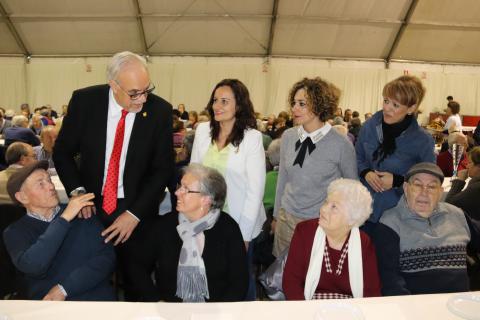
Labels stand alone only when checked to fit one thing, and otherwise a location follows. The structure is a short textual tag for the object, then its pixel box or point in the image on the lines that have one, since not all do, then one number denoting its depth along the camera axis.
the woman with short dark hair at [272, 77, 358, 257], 2.27
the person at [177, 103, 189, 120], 10.82
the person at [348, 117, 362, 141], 6.74
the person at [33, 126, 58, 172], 3.98
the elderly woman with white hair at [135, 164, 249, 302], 1.92
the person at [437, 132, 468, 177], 3.96
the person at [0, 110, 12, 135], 7.46
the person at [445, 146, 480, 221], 2.54
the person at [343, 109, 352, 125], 10.33
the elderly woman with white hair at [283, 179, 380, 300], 1.81
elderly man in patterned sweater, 2.05
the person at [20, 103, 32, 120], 9.79
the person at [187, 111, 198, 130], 8.11
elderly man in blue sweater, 1.78
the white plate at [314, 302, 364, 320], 1.38
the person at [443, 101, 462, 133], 7.04
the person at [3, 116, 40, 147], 5.33
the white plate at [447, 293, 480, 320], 1.42
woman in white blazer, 2.27
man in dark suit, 1.99
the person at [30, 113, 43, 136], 7.26
